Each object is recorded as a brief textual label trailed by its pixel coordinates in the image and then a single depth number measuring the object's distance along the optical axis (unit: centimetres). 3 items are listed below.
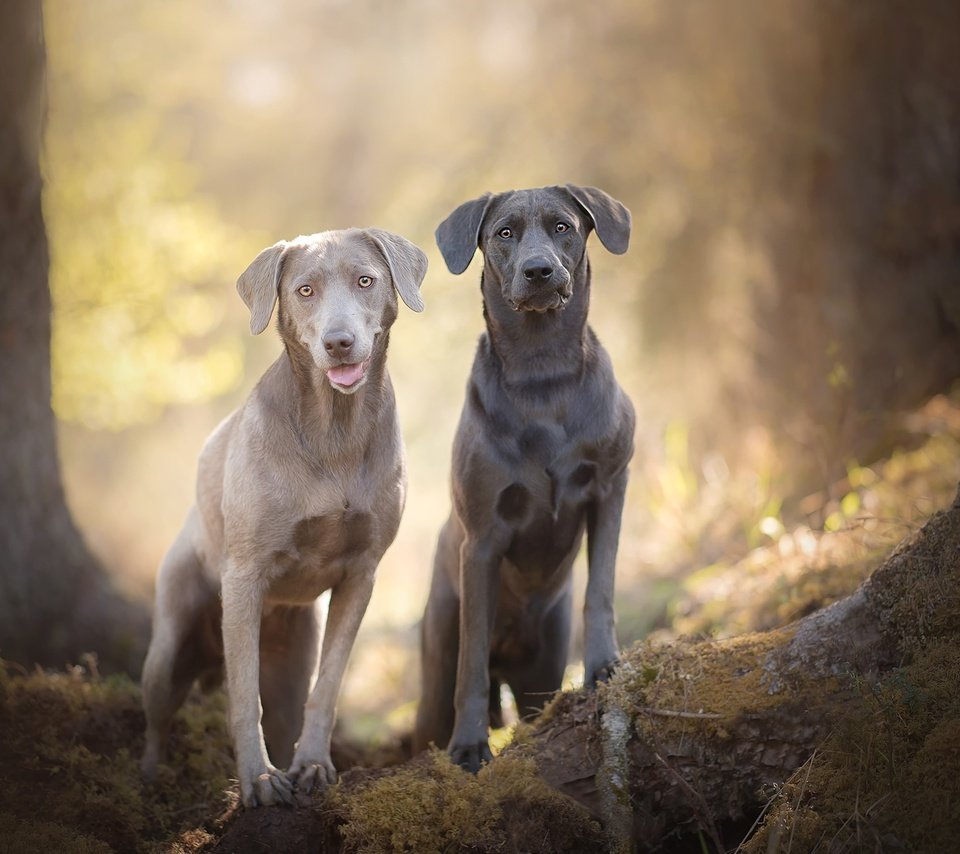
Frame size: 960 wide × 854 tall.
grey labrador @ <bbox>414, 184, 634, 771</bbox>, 431
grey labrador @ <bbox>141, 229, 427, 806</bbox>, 397
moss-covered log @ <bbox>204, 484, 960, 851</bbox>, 339
